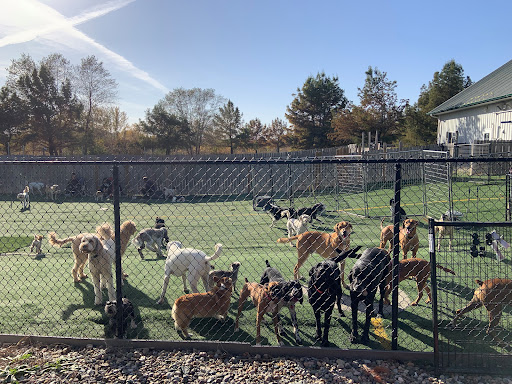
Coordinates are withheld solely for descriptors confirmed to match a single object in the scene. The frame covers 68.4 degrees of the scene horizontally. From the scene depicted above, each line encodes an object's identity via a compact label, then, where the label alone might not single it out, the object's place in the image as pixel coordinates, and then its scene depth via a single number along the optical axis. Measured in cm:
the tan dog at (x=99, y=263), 468
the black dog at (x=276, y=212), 1125
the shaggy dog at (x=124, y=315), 389
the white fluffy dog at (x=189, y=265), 499
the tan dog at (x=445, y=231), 748
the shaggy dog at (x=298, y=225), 902
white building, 2084
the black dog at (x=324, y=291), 375
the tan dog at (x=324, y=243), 564
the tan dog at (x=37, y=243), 773
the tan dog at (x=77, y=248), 566
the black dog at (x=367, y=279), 390
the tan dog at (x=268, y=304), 374
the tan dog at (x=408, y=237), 630
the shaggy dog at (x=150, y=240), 768
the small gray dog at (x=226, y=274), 486
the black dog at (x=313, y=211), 1102
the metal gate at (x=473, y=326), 332
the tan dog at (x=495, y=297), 366
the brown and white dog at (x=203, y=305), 405
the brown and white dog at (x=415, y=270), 462
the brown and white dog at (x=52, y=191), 1778
